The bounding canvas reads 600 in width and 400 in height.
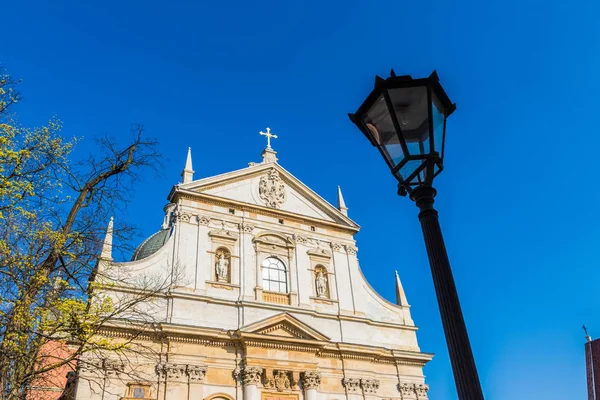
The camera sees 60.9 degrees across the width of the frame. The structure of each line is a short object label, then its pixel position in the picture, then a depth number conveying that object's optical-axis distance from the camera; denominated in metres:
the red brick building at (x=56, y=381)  19.87
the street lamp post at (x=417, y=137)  4.31
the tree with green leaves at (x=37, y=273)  9.91
